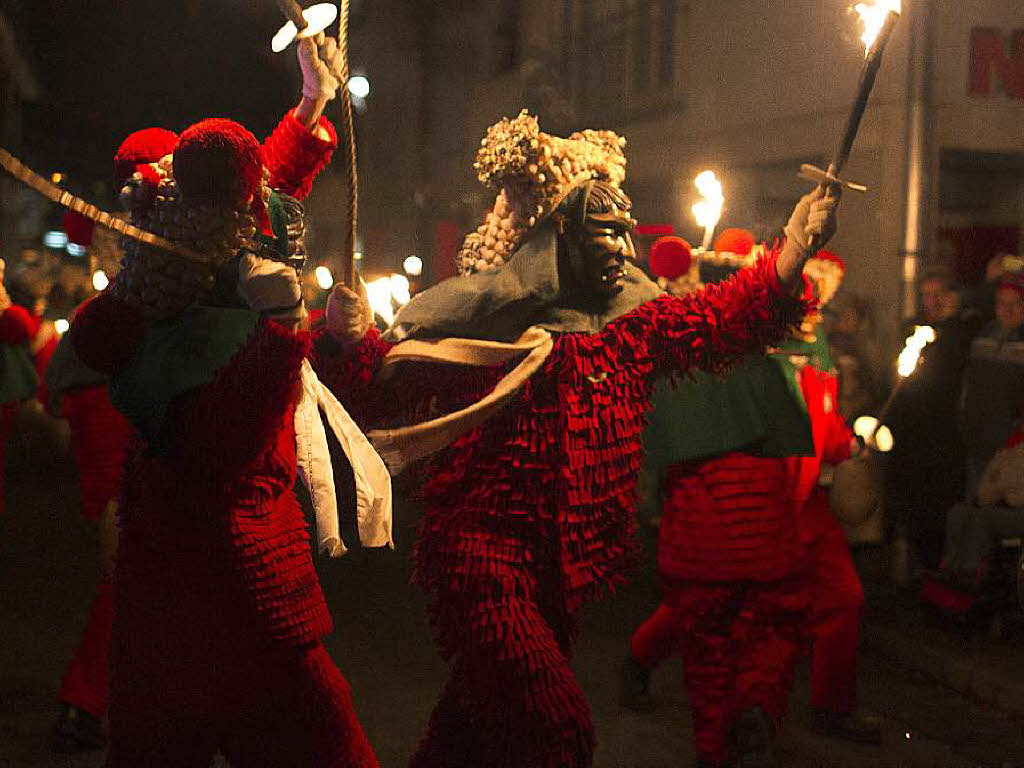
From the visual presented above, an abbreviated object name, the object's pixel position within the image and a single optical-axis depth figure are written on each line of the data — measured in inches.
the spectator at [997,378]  274.2
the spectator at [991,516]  259.1
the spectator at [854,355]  298.0
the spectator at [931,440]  293.6
